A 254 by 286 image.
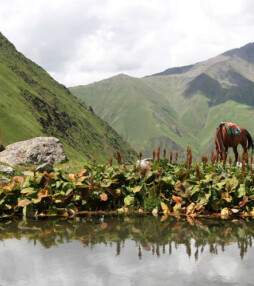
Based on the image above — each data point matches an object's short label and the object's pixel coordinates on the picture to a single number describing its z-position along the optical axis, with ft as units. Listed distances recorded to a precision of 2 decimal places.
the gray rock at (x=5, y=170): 64.95
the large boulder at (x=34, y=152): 96.99
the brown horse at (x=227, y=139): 75.63
